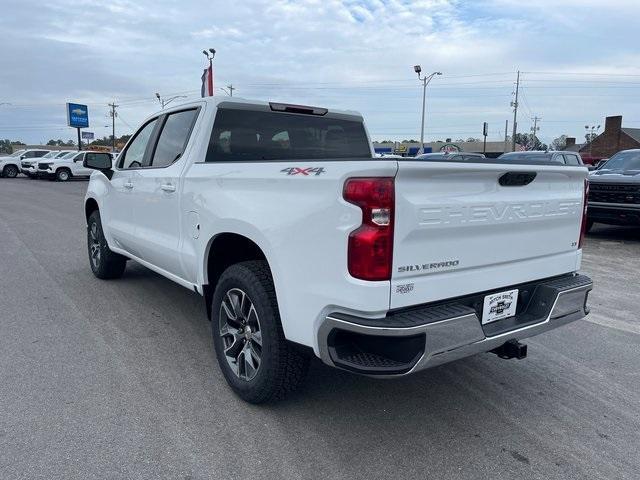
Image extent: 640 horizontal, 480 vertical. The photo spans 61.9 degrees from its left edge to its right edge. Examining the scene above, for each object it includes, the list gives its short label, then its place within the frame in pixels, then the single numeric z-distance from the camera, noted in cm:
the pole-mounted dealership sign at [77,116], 5806
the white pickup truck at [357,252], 262
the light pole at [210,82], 1923
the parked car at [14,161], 3597
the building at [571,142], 7681
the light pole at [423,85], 4016
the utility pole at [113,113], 8994
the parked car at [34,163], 3406
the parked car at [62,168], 3266
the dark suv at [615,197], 973
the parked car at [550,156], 1354
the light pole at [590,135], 9964
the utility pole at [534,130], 10138
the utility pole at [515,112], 6338
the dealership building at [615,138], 5873
